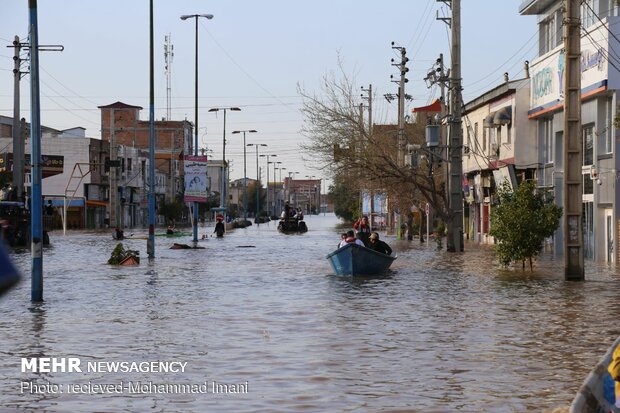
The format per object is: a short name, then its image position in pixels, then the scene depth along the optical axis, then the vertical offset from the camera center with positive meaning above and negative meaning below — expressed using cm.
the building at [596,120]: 3519 +280
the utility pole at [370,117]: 7131 +648
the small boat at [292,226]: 9125 -213
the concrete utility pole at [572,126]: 2667 +182
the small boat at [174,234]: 7556 -238
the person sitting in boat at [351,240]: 3173 -114
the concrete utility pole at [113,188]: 11766 +142
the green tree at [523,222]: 3241 -65
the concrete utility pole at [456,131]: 4594 +296
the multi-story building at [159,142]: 14662 +877
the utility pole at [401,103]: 6280 +610
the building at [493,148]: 4950 +264
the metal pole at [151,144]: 4122 +233
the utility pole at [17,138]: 6103 +357
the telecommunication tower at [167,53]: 13275 +1793
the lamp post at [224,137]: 10240 +619
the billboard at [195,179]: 5906 +120
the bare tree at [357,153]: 4912 +215
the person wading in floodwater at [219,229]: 7538 -192
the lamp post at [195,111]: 6019 +527
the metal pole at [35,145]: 2041 +106
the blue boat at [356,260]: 3061 -169
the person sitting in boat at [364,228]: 3397 -103
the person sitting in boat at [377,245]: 3294 -134
